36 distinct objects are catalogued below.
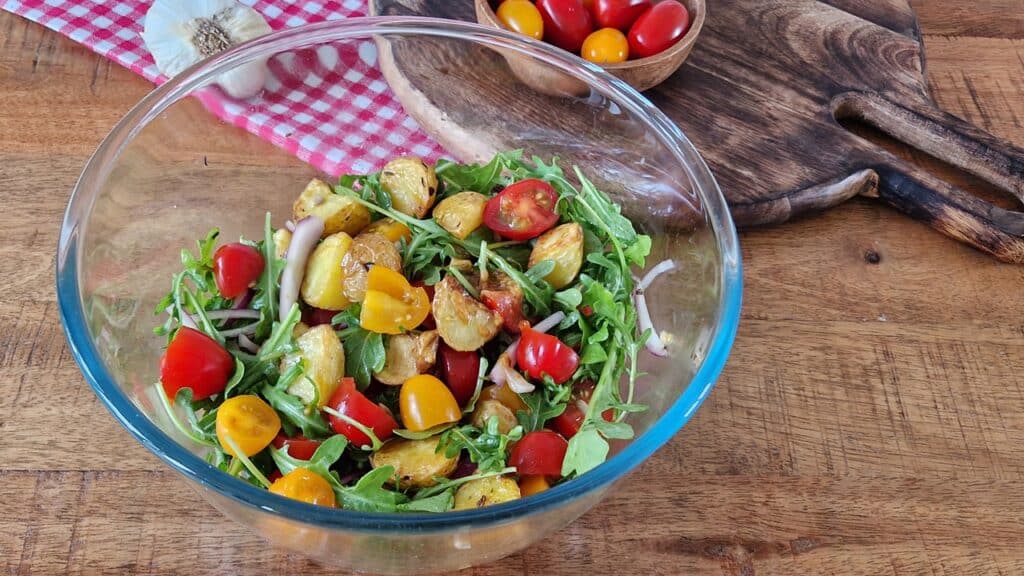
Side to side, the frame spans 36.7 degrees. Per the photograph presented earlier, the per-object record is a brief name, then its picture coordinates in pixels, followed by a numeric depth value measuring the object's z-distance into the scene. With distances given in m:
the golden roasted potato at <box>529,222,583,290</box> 0.57
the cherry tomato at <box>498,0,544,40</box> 0.70
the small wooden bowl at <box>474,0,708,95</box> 0.63
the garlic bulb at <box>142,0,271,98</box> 0.71
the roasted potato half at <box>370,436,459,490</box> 0.53
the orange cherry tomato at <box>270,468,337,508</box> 0.51
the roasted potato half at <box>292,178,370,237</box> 0.58
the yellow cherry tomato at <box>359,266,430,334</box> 0.54
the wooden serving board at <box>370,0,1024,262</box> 0.67
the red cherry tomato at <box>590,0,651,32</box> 0.72
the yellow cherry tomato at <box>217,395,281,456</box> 0.52
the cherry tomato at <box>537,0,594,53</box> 0.72
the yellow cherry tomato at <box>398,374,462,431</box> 0.53
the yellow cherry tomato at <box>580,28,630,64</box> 0.71
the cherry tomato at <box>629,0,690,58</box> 0.71
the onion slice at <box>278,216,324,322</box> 0.56
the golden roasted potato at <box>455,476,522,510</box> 0.52
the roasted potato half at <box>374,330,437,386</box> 0.54
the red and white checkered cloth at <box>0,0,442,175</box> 0.63
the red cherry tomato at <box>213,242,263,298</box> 0.56
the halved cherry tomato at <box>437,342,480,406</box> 0.55
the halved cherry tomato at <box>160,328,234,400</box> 0.53
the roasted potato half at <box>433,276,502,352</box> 0.54
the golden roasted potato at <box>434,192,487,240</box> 0.58
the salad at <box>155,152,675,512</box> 0.53
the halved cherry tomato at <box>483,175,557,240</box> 0.58
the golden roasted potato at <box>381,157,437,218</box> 0.59
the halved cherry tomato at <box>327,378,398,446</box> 0.53
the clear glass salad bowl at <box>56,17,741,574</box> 0.50
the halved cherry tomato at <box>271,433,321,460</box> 0.53
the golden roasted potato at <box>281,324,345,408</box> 0.53
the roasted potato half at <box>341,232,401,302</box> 0.55
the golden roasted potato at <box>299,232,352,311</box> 0.56
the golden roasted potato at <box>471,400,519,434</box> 0.54
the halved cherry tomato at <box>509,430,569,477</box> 0.53
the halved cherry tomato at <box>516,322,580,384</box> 0.54
